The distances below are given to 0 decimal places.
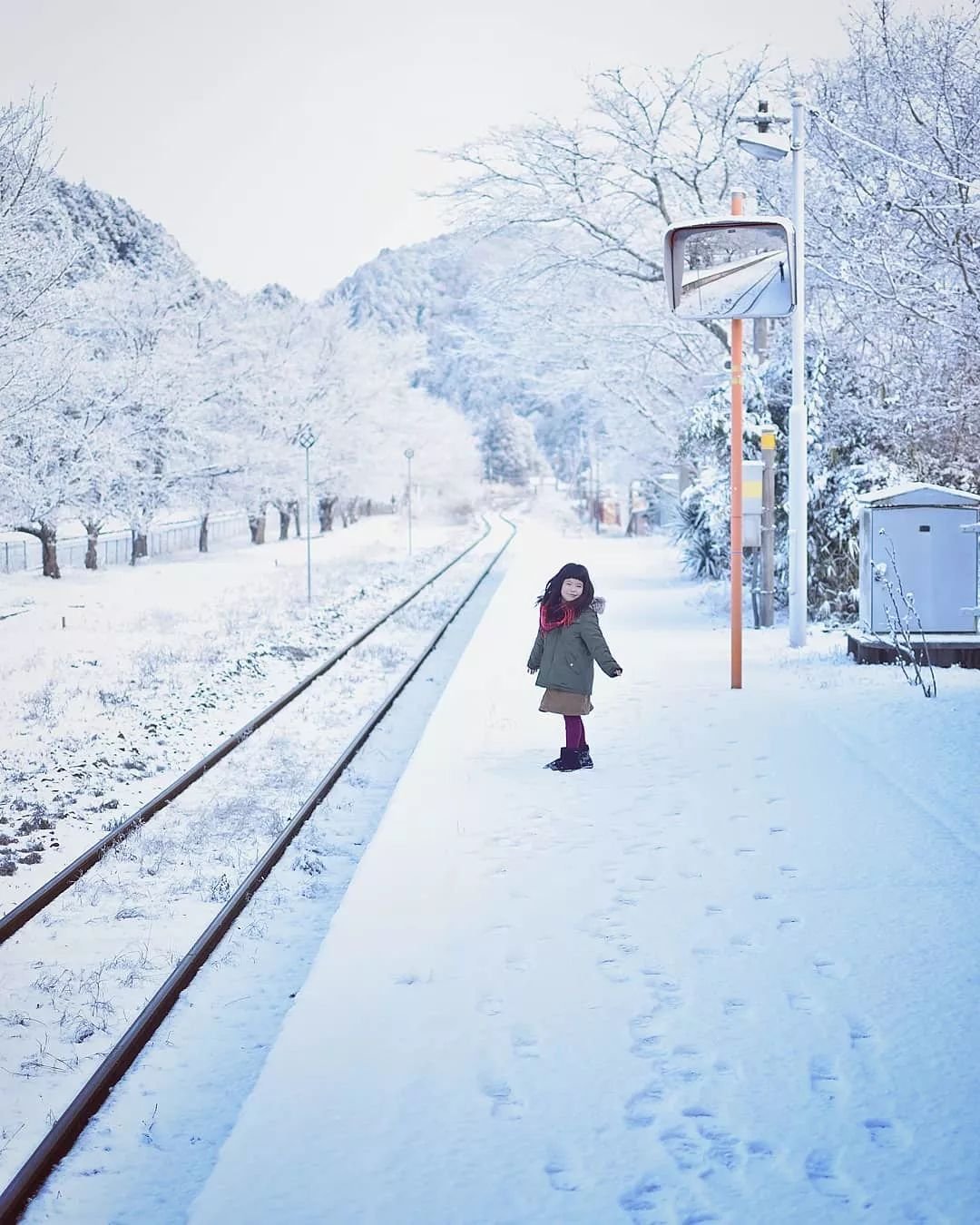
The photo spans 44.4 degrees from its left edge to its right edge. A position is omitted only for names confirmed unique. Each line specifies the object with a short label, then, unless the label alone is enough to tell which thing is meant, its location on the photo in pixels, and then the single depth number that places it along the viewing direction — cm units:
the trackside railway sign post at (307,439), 2090
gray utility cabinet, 1207
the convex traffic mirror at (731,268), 1011
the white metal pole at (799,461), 1303
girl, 821
